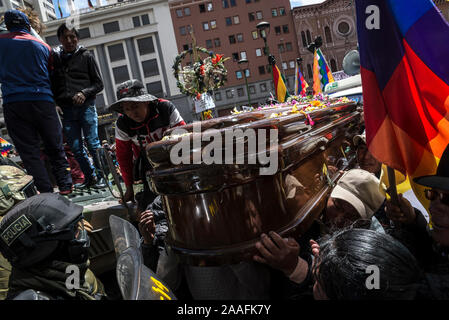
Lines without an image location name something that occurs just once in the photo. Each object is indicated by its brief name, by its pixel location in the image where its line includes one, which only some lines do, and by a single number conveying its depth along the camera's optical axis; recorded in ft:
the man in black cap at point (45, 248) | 5.39
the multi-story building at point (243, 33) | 148.56
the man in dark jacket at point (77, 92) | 12.35
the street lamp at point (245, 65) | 146.20
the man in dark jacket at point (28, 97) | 10.65
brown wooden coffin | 5.28
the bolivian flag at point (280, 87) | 33.96
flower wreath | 29.43
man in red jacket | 9.41
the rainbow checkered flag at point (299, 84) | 40.93
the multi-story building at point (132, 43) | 141.69
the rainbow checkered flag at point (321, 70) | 35.86
